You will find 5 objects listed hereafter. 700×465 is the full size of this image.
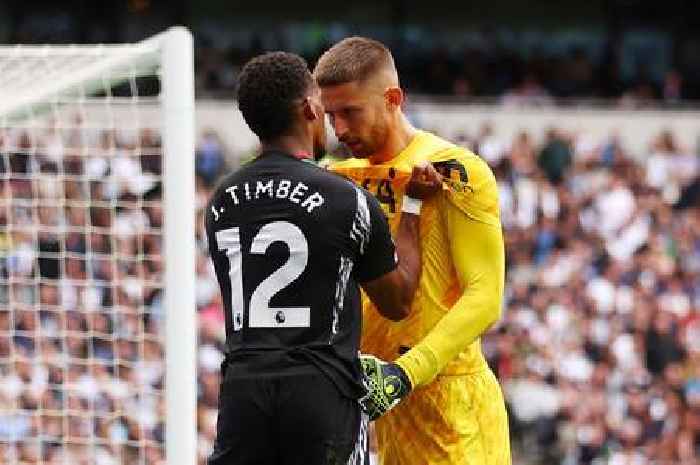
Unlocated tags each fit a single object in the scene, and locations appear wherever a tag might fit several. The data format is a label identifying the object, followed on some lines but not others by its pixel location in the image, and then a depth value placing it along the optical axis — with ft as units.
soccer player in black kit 30.66
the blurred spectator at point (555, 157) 112.37
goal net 41.50
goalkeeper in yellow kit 34.58
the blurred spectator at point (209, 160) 113.39
